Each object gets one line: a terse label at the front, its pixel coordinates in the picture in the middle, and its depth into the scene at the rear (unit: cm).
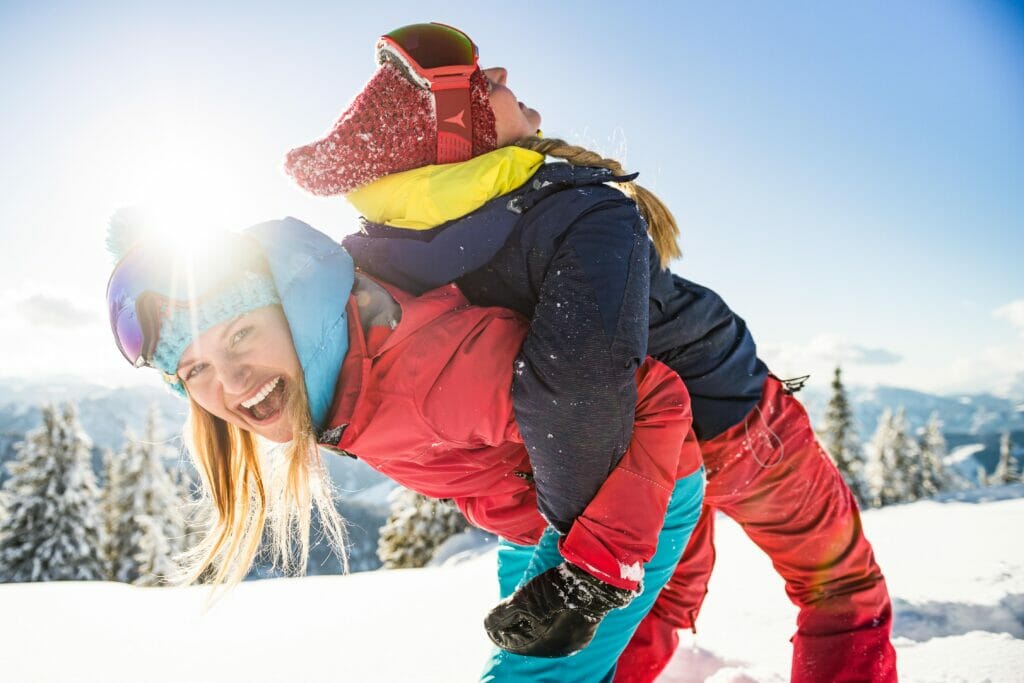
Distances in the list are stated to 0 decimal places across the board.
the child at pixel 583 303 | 139
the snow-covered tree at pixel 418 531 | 1770
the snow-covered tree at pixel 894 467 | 2939
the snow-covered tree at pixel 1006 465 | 4582
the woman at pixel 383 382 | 140
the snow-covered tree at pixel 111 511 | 2095
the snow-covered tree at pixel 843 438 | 2430
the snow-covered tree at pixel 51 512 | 1758
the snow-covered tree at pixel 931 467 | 2969
